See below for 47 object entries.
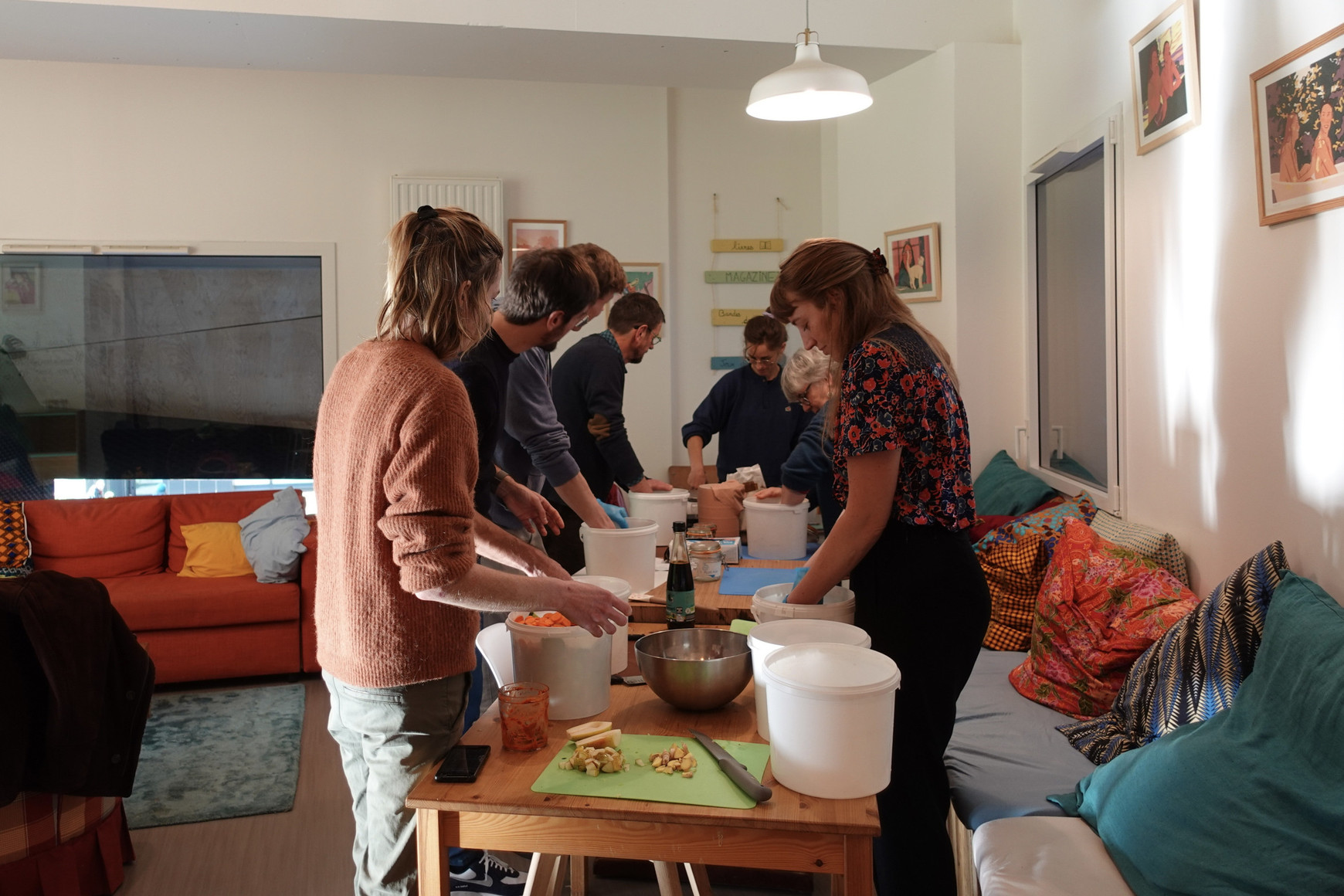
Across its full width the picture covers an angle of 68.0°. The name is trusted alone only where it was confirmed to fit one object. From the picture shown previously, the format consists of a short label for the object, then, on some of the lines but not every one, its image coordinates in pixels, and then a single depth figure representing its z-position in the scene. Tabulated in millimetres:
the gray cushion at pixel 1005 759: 2133
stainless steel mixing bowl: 1599
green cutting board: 1338
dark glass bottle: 2043
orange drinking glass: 1491
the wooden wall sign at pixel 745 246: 5723
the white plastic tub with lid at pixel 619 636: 1837
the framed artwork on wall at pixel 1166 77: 2588
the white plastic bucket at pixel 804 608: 1784
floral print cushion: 2469
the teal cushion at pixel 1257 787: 1503
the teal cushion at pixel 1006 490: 3711
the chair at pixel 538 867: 1833
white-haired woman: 2744
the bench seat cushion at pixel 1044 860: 1739
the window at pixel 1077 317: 3201
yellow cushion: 4613
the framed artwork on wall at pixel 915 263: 4273
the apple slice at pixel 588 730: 1494
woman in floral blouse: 1811
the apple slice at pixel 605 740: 1465
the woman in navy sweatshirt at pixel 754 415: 4195
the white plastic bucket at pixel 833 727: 1307
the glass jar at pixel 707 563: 2631
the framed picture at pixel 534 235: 5500
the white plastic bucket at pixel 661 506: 2852
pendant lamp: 3145
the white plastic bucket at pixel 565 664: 1599
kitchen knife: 1314
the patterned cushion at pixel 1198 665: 1986
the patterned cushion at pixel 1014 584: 3102
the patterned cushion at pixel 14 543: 4387
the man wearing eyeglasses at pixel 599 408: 3188
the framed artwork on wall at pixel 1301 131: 1960
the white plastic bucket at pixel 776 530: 2920
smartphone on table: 1404
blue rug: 3180
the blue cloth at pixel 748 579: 2549
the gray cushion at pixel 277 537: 4445
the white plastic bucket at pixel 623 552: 2383
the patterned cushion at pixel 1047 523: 3119
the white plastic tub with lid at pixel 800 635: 1549
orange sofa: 4297
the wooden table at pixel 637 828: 1280
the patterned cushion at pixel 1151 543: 2715
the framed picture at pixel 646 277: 5590
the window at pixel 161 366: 5156
